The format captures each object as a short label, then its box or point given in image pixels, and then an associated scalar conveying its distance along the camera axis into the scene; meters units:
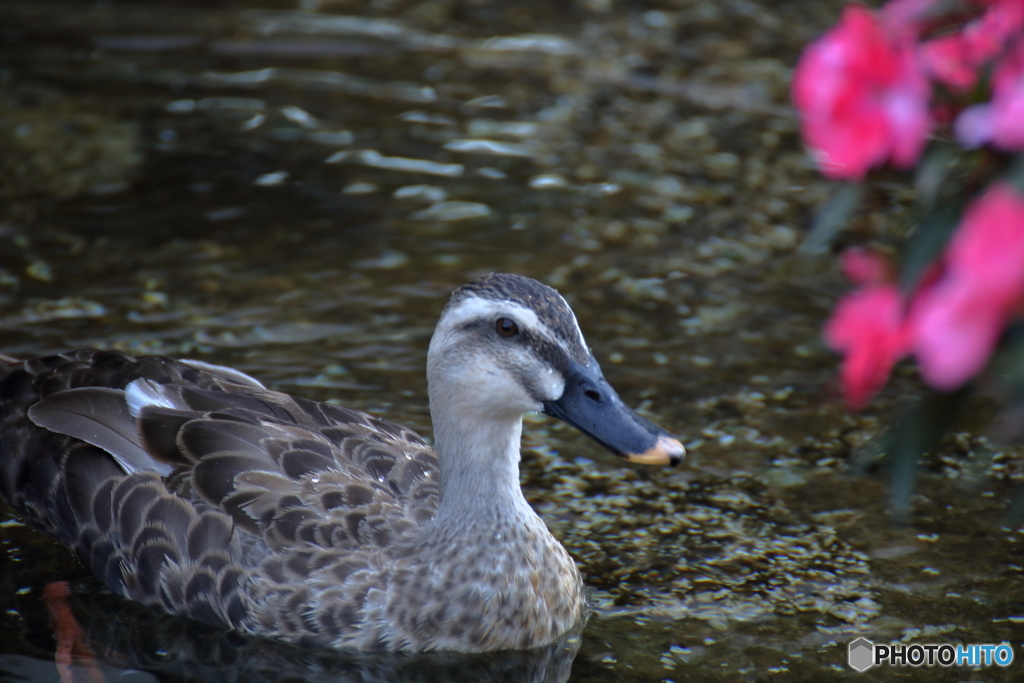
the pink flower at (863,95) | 4.26
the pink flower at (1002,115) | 3.92
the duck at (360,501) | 9.77
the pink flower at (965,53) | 4.41
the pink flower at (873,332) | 4.41
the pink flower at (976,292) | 3.71
